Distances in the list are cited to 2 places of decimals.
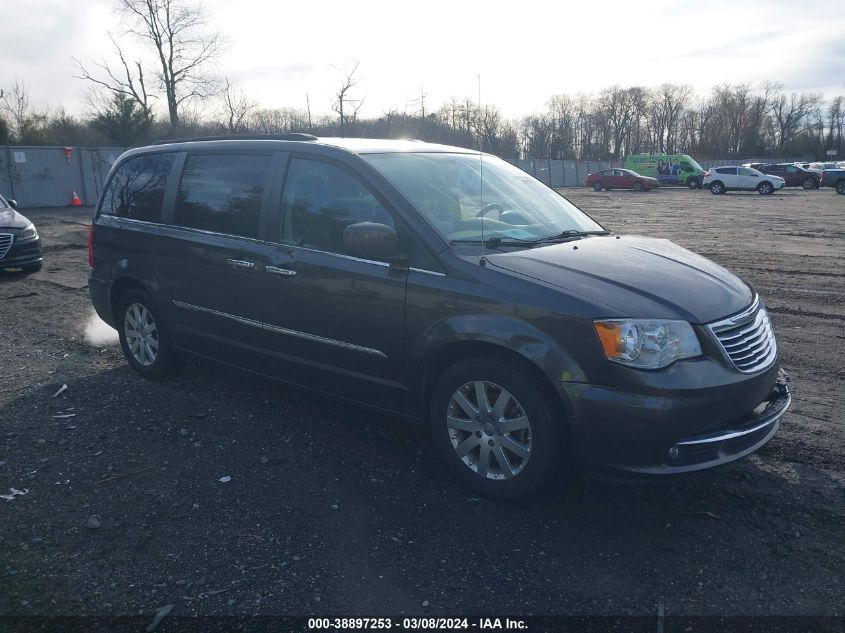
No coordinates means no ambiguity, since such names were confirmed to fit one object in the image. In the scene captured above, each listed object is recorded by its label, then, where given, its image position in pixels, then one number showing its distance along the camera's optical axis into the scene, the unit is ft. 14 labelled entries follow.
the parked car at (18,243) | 36.91
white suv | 130.93
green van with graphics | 157.48
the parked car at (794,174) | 145.48
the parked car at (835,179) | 123.44
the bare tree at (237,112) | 127.90
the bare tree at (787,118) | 321.93
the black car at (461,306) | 11.07
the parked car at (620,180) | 148.05
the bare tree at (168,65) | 147.23
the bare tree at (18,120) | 121.70
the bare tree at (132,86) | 148.40
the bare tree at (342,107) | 115.84
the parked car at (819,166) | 153.65
